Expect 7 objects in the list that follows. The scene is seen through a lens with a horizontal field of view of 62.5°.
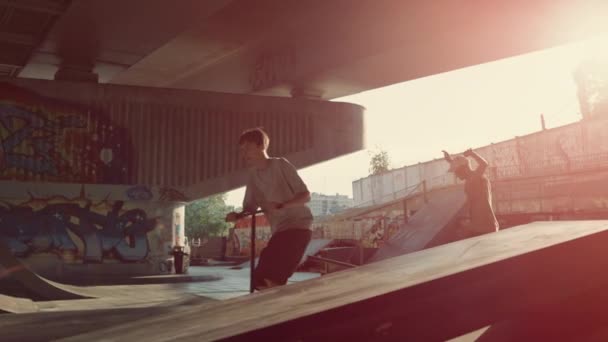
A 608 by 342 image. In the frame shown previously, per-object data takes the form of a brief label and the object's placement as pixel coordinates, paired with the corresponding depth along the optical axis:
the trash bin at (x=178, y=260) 15.41
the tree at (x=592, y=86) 45.88
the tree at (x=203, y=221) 56.88
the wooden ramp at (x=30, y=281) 8.48
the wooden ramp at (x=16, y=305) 7.11
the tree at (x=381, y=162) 66.75
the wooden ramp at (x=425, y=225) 11.73
